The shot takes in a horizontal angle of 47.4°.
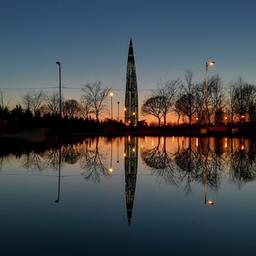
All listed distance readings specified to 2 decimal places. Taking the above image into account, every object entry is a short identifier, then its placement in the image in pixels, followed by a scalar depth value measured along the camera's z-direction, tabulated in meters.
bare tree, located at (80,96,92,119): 64.82
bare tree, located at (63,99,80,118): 71.99
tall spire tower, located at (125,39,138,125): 89.54
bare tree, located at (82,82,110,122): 63.70
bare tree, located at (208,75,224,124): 53.89
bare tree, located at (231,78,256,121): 55.83
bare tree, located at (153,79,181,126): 61.71
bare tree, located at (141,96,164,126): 66.92
